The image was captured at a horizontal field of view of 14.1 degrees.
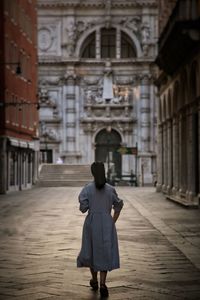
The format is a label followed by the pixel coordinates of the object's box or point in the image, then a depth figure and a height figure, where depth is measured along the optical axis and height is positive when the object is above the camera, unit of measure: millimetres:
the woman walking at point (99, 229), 10242 -767
